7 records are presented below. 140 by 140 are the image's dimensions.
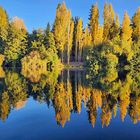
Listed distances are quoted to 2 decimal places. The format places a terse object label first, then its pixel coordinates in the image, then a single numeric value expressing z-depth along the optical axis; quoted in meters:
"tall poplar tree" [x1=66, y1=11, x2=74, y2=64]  30.84
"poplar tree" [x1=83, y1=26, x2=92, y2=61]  30.55
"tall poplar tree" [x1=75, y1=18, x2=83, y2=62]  31.28
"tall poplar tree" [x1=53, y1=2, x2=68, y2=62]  29.72
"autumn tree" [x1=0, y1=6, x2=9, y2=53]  31.20
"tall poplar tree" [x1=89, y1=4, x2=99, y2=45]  30.67
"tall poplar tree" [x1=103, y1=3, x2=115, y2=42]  30.23
